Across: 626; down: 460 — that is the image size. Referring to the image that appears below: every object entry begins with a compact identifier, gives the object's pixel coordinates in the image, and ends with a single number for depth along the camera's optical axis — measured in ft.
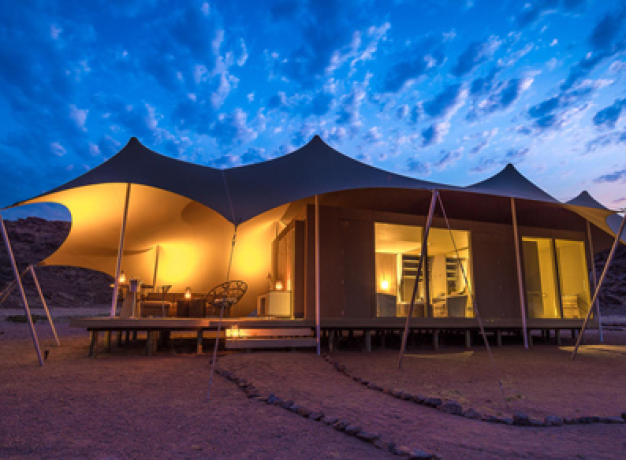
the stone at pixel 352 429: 9.00
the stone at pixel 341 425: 9.46
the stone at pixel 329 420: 9.87
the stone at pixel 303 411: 10.68
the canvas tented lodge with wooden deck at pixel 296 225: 19.35
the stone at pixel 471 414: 10.49
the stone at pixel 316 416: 10.36
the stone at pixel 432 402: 11.66
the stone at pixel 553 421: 9.96
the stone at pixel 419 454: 7.35
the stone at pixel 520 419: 9.96
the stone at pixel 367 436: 8.57
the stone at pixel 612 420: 10.29
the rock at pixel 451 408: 11.00
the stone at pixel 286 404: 11.43
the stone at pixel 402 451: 7.71
